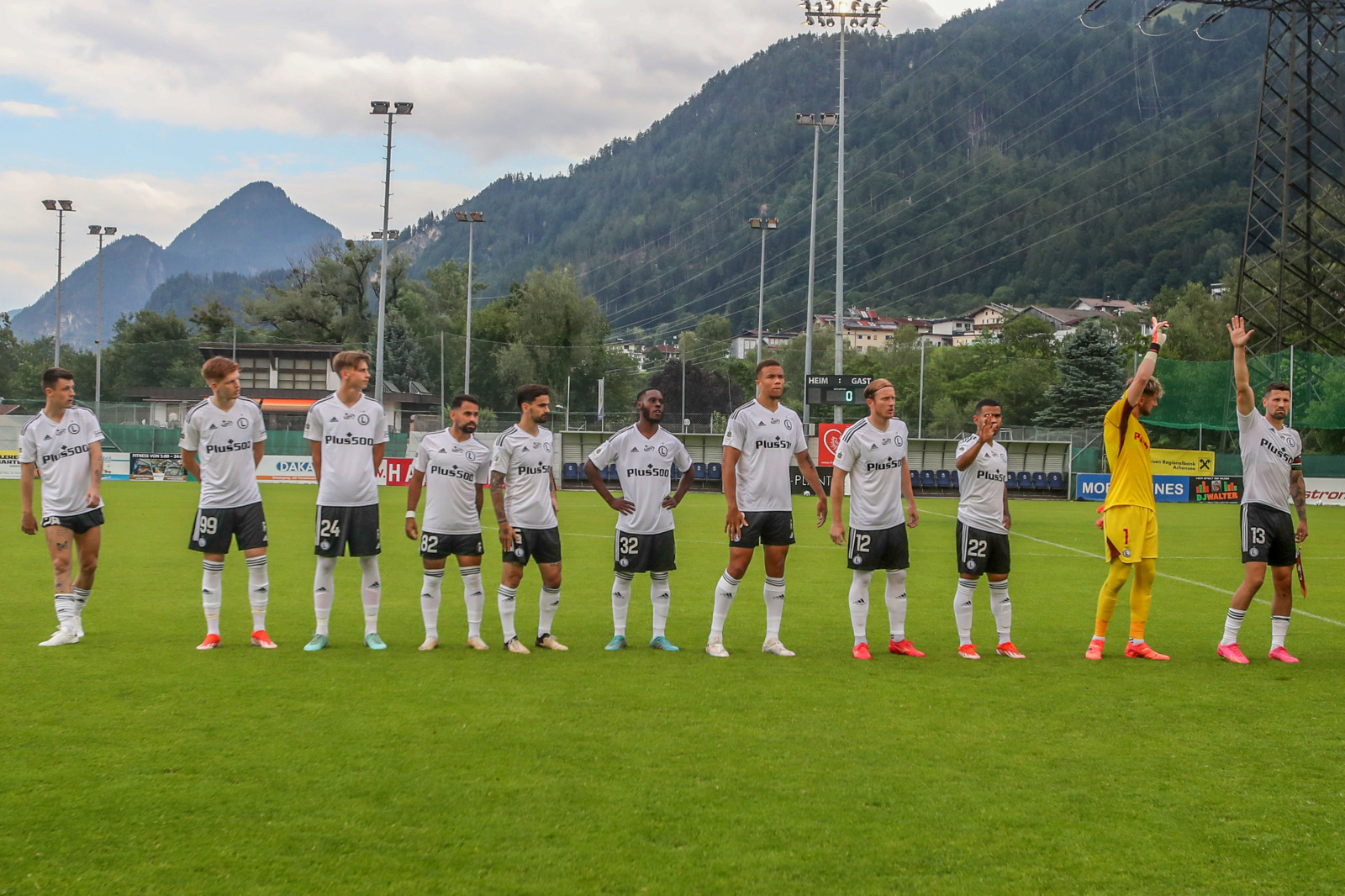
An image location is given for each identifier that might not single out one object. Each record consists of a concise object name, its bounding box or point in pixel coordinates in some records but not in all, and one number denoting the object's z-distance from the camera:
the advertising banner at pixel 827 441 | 29.81
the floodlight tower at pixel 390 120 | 43.41
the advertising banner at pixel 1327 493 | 36.34
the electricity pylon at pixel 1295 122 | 39.31
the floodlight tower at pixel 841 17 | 36.75
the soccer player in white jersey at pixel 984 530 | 8.37
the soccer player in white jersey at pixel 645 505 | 8.42
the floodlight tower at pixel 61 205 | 59.81
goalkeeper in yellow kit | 8.13
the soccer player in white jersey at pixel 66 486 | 8.42
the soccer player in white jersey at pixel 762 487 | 8.34
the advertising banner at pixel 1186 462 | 39.31
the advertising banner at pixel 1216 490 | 37.88
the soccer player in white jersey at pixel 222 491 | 8.18
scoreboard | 31.08
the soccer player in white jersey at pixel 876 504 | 8.30
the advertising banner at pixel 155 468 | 39.28
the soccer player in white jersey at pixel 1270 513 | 8.41
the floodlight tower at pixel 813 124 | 38.12
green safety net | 36.25
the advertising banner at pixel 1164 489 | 37.88
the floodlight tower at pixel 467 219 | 60.14
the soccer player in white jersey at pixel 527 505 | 8.36
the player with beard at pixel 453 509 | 8.45
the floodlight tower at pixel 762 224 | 53.62
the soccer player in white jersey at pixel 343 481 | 8.25
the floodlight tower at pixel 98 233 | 59.49
